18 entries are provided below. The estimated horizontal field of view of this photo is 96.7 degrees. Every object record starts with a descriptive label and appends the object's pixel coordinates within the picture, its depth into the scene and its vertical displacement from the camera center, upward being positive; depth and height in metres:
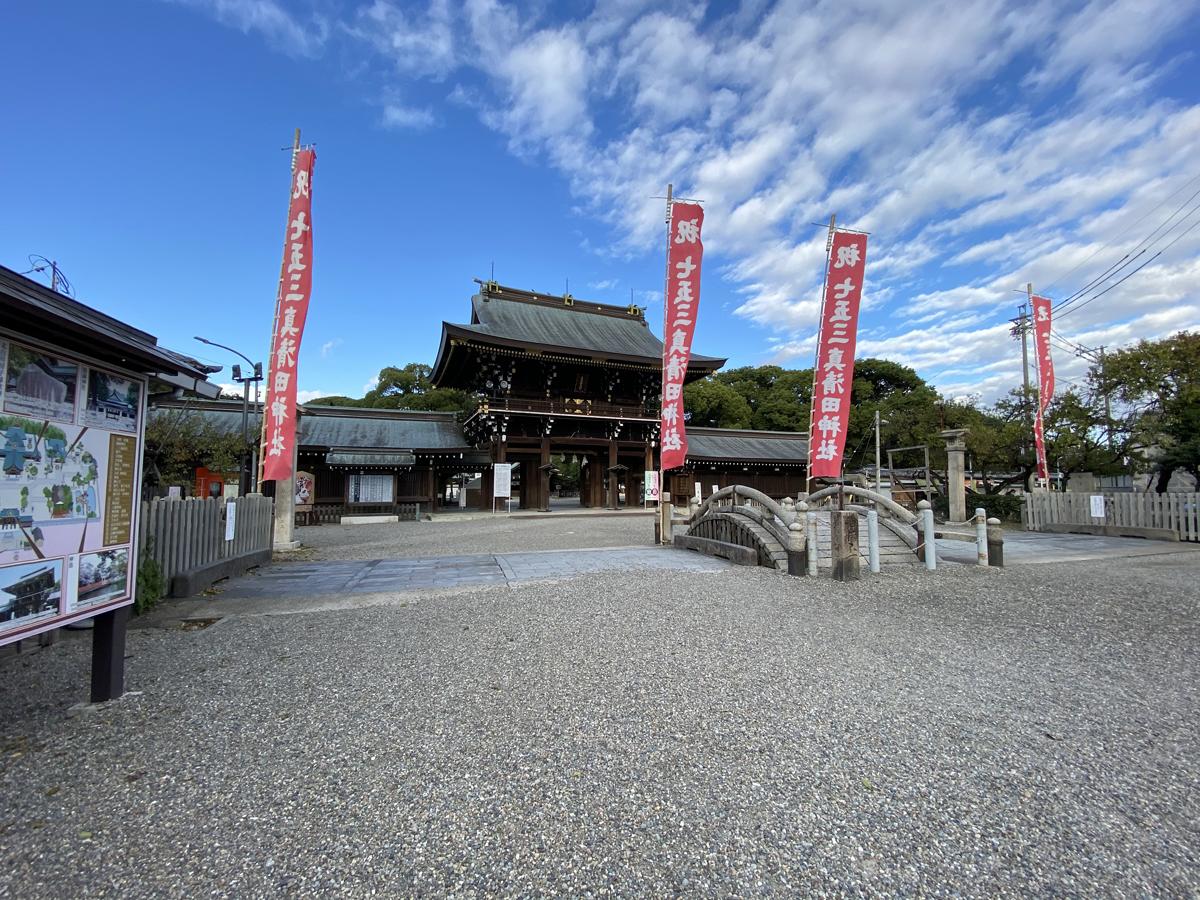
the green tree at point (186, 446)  12.64 +0.89
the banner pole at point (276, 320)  8.94 +2.79
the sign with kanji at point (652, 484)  17.66 -0.04
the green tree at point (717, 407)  39.44 +5.65
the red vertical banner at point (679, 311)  10.48 +3.43
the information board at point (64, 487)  2.53 -0.04
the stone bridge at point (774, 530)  8.08 -0.80
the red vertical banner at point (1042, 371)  15.05 +3.25
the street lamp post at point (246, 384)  13.35 +2.60
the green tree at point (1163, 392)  13.74 +2.64
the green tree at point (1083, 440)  15.57 +1.35
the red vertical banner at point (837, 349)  9.01 +2.29
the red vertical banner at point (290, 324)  8.97 +2.69
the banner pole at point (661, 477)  10.58 +0.12
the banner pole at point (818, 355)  9.12 +2.22
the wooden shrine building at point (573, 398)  22.27 +3.84
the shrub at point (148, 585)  5.43 -1.10
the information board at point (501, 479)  21.02 +0.11
